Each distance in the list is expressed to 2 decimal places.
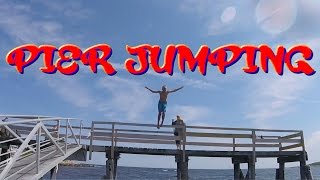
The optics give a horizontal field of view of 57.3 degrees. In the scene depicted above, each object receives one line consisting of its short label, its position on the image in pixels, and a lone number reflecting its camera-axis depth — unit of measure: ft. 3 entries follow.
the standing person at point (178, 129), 35.30
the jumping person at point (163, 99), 36.88
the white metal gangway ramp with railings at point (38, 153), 18.60
